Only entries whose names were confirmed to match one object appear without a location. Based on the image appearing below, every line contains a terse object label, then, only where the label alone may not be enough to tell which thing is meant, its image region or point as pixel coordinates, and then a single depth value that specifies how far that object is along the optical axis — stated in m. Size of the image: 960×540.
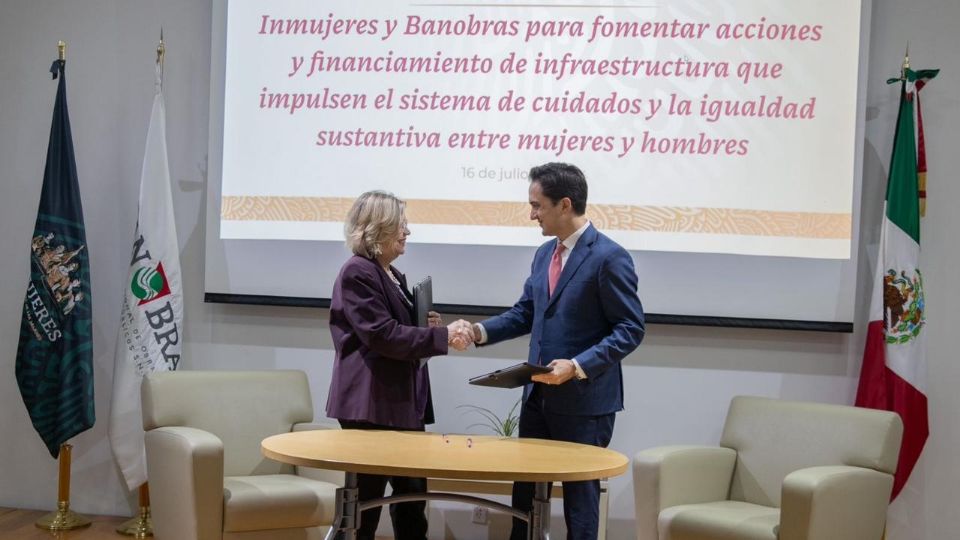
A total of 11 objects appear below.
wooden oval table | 2.60
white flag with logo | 4.71
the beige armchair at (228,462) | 3.66
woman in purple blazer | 3.25
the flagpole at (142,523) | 4.66
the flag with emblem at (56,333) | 4.71
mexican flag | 4.35
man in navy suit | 3.30
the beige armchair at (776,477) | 3.56
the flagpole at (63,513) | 4.77
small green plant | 4.72
